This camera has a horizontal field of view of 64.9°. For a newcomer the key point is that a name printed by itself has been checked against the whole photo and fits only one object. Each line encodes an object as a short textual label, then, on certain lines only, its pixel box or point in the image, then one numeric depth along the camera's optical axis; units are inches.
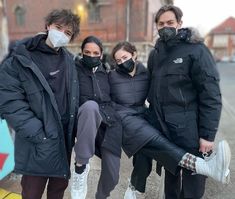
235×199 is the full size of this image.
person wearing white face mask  56.4
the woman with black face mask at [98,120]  64.9
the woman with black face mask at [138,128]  63.3
